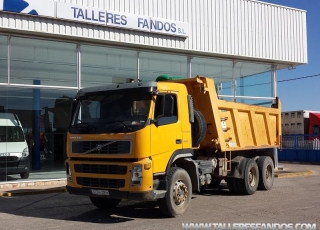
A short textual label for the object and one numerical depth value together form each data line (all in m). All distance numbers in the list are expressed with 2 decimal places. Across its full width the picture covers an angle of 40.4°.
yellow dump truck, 8.38
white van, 13.37
